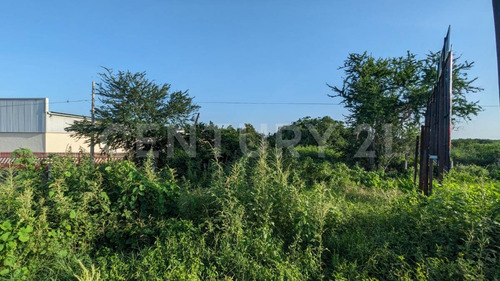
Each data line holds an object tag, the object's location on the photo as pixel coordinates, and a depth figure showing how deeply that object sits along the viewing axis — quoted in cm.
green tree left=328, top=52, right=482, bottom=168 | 982
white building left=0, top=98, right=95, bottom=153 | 2339
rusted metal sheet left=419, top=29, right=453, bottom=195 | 383
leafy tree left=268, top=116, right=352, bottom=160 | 1084
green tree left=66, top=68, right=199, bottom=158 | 1077
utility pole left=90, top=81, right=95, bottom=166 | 1126
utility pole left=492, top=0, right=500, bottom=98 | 194
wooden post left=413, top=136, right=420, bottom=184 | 677
